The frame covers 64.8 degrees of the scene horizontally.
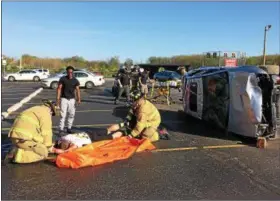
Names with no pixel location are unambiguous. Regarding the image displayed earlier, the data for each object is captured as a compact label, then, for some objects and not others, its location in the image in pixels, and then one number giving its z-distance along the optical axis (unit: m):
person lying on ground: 4.16
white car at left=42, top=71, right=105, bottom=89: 17.90
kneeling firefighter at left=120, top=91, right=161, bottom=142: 4.74
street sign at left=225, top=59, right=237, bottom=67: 15.57
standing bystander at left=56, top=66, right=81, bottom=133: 5.54
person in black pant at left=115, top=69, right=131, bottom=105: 10.53
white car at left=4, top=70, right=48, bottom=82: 26.72
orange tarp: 3.79
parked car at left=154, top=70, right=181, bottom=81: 22.21
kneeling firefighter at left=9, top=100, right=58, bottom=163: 3.75
